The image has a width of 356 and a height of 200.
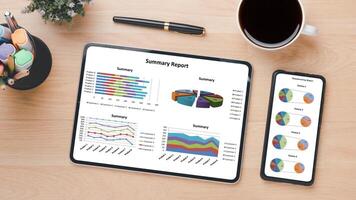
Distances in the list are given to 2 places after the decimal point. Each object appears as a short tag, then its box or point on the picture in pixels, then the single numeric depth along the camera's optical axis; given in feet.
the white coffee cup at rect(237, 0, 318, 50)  2.57
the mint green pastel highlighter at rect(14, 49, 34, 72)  2.51
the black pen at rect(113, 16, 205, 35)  2.76
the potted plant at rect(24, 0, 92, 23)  2.65
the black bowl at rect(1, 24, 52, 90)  2.74
